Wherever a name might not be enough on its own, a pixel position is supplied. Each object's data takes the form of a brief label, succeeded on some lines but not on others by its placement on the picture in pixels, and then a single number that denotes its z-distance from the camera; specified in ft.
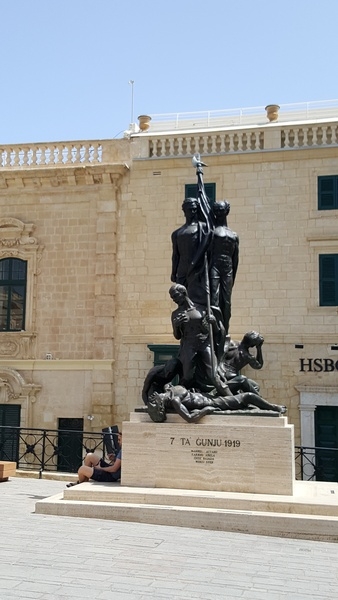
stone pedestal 27.40
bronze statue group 29.35
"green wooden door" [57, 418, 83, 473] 60.13
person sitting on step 31.60
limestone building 59.77
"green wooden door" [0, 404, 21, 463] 61.17
